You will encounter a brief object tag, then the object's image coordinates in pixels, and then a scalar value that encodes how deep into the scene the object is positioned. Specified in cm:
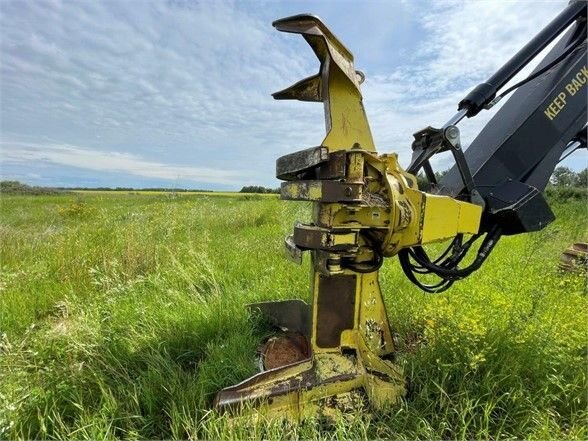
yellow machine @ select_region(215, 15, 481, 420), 199
